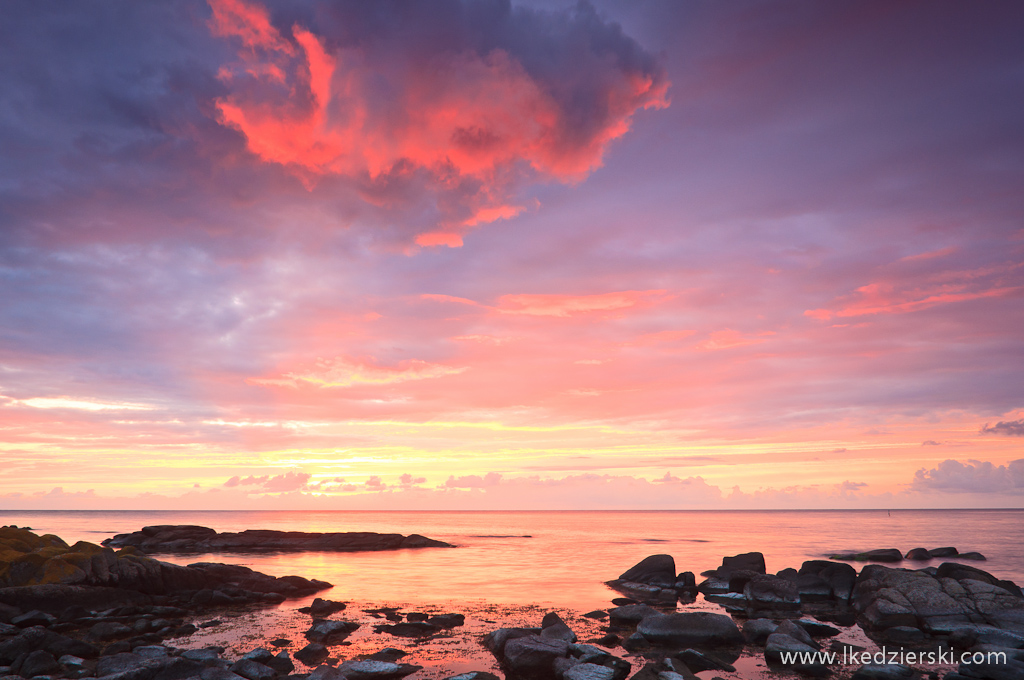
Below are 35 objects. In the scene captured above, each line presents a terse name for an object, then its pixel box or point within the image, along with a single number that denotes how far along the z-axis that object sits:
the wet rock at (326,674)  16.95
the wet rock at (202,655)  19.29
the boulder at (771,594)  33.84
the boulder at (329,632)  24.34
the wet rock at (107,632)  24.02
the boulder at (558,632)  22.67
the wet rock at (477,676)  17.78
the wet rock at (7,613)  26.27
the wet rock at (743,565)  41.88
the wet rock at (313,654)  20.78
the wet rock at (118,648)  21.06
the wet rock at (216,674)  16.52
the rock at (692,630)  23.58
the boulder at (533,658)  19.36
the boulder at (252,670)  17.81
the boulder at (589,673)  18.09
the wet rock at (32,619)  25.51
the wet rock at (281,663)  19.17
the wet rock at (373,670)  18.31
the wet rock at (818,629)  25.33
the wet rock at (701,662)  19.89
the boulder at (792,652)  19.58
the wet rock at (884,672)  18.17
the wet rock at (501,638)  21.88
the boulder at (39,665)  18.38
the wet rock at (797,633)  22.37
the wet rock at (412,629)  25.55
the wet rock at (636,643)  22.70
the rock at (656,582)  38.44
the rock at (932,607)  25.80
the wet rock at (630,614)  27.53
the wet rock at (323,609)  30.69
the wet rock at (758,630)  24.00
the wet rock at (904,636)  24.30
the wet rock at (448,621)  27.36
